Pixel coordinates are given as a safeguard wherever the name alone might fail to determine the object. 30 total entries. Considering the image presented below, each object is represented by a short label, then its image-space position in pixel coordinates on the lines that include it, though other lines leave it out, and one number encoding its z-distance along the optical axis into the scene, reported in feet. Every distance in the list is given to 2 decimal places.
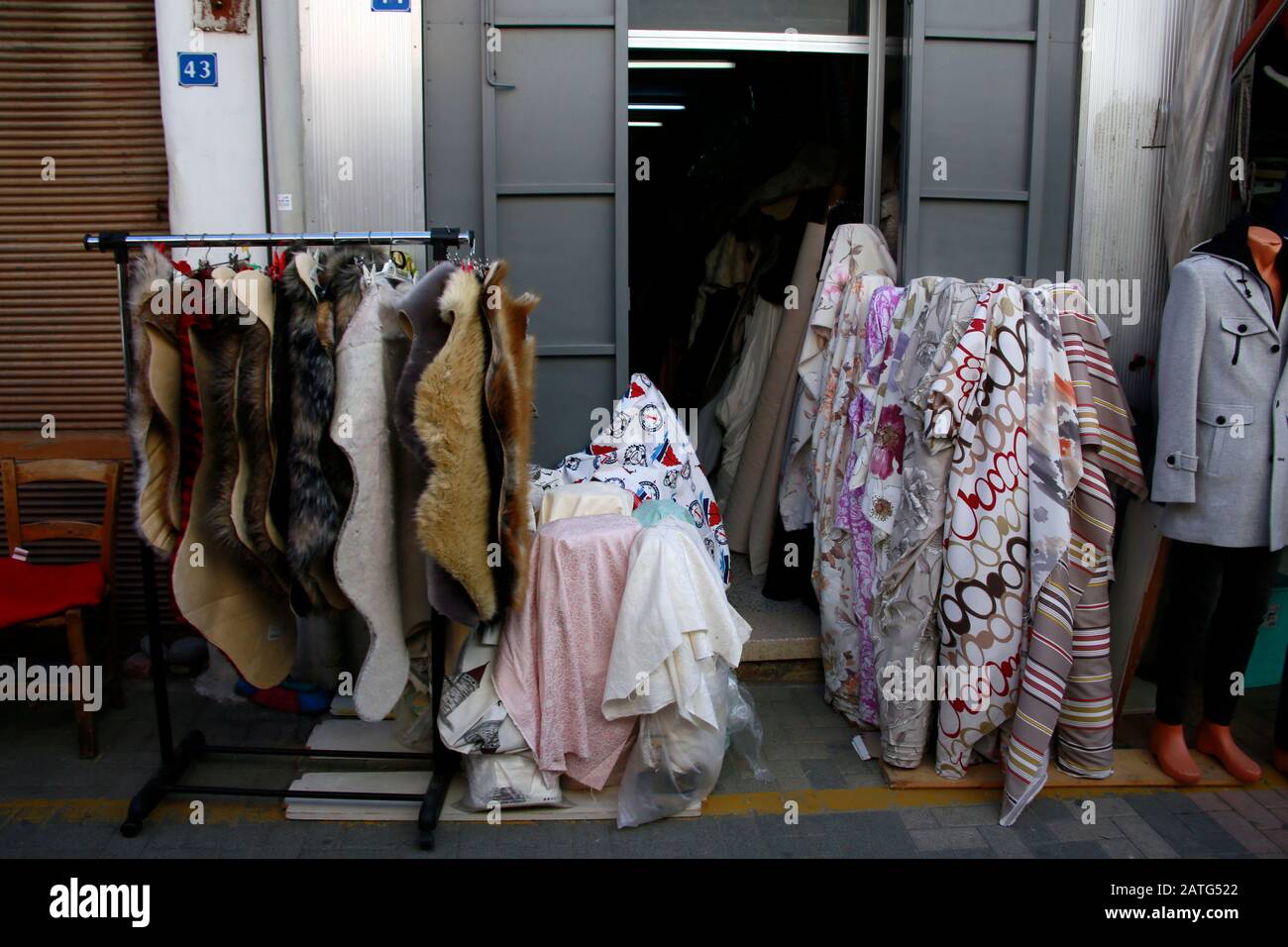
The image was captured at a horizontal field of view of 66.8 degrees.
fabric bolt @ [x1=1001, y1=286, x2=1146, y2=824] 11.62
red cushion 12.31
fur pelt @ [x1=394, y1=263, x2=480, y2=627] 9.56
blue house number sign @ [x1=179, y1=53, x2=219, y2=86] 14.02
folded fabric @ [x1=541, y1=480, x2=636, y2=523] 12.47
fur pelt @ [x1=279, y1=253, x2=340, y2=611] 9.82
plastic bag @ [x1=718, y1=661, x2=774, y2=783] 12.55
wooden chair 13.46
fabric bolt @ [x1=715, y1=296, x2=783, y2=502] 18.24
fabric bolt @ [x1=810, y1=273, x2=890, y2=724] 13.60
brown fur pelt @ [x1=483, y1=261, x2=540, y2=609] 9.91
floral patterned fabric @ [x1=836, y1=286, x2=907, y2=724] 13.25
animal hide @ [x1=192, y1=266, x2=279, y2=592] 9.96
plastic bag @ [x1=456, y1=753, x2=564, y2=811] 11.30
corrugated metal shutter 14.67
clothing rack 10.34
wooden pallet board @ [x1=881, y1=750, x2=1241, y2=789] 12.14
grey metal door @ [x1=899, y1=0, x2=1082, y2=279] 15.02
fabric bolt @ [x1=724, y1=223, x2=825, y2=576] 16.84
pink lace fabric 11.39
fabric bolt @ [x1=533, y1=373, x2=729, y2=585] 13.71
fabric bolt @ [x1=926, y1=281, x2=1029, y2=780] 11.72
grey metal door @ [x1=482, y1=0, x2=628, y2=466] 14.21
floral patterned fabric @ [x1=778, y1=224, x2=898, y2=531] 15.14
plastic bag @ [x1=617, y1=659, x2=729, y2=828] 11.28
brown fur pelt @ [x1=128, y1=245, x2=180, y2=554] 10.04
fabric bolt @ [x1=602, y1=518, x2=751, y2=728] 10.95
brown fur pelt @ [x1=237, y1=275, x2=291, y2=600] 9.89
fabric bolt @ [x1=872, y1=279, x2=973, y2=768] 12.15
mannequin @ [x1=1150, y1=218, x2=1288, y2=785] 11.91
